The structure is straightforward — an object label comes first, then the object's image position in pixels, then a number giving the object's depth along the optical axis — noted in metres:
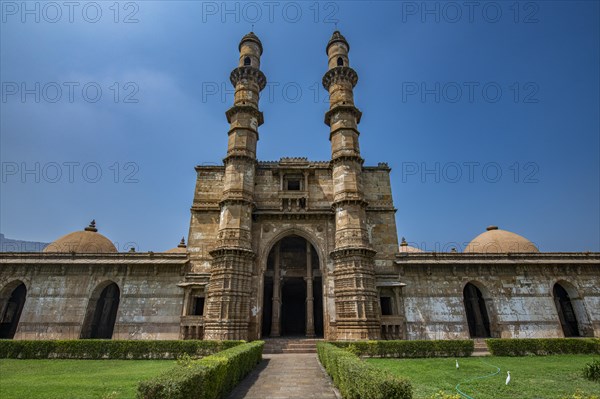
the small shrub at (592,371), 10.79
